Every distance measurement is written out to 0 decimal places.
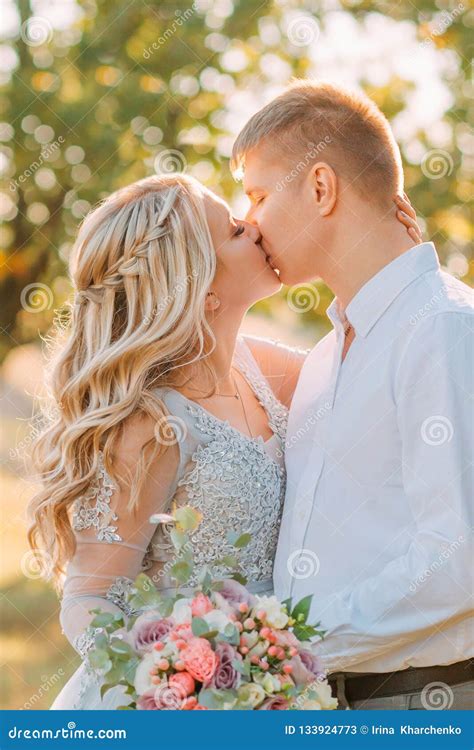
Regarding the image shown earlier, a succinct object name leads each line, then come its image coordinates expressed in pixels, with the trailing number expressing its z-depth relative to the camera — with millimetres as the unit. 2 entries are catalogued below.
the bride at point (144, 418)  2842
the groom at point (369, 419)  2395
